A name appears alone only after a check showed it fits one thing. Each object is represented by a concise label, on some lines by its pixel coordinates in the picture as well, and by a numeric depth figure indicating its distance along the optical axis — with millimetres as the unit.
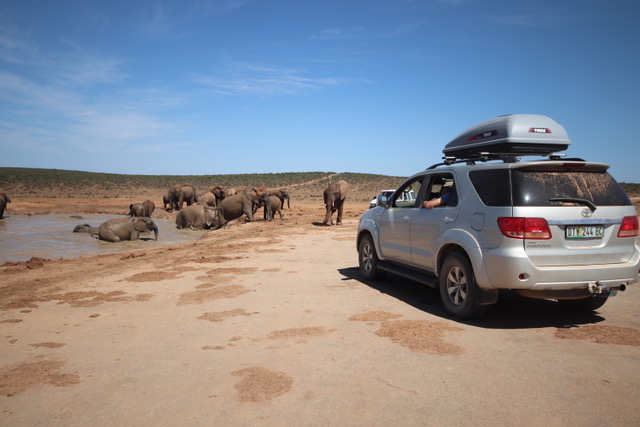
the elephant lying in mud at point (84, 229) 19750
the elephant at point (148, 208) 26122
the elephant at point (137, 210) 25312
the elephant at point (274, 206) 24406
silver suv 5078
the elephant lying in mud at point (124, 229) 17500
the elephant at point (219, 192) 27906
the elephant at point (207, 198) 31738
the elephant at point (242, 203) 23109
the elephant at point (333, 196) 20578
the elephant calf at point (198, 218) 23500
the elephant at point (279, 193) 27048
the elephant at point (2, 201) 25703
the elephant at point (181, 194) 33559
